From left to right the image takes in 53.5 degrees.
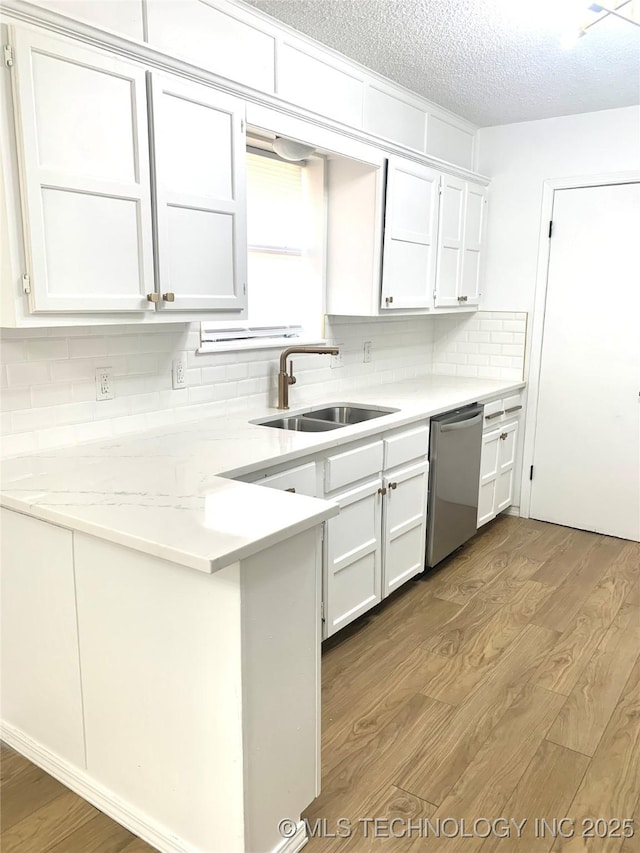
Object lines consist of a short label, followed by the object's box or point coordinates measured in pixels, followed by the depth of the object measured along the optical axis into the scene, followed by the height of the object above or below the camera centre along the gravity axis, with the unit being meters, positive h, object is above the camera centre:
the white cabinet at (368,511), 2.57 -0.94
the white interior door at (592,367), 3.87 -0.39
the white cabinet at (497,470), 3.95 -1.05
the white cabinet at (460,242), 3.82 +0.38
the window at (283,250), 3.16 +0.26
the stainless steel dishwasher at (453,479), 3.32 -0.96
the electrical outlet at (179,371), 2.68 -0.30
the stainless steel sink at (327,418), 3.04 -0.58
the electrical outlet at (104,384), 2.38 -0.32
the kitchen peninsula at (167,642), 1.52 -0.89
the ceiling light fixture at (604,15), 1.95 +0.89
